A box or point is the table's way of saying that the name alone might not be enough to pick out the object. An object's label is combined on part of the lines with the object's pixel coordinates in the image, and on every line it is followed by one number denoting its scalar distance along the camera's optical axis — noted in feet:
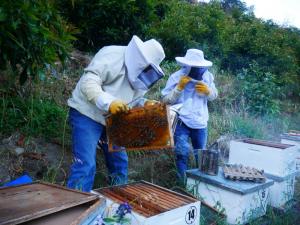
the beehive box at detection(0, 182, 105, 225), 5.44
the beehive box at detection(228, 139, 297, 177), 12.42
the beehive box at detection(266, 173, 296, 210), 12.51
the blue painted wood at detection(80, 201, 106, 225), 5.70
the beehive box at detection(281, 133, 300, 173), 15.81
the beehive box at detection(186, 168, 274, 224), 10.59
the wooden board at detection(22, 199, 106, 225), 5.50
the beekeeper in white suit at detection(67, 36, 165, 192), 9.21
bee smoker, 11.48
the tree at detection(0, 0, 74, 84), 5.57
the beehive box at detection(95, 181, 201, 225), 7.41
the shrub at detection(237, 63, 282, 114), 25.23
